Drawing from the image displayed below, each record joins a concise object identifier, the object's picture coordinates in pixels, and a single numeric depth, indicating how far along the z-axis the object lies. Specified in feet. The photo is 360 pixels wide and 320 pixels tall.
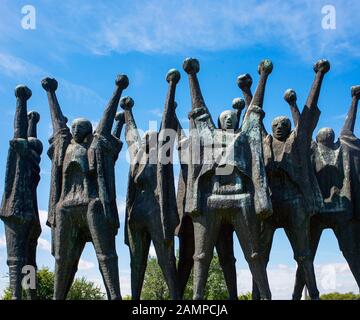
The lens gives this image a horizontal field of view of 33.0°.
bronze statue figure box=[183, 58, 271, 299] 30.96
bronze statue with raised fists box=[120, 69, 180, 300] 32.78
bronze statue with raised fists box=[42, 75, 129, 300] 31.53
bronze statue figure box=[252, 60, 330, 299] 33.58
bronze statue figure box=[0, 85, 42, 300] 33.55
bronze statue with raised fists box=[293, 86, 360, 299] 36.04
